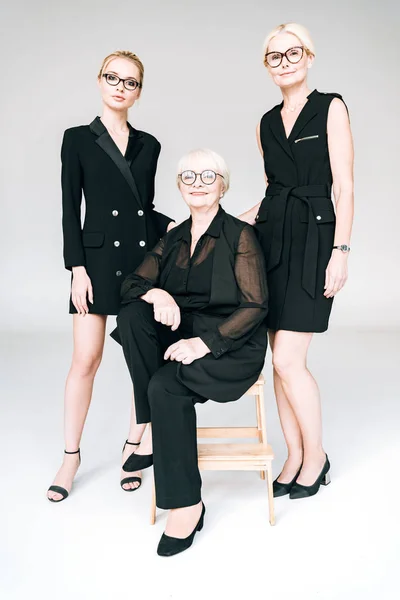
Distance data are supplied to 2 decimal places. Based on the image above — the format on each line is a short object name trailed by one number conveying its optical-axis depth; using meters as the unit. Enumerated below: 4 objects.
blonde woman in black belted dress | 2.69
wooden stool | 2.59
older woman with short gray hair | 2.37
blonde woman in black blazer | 2.85
